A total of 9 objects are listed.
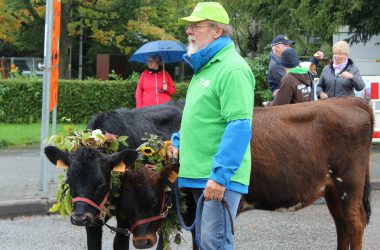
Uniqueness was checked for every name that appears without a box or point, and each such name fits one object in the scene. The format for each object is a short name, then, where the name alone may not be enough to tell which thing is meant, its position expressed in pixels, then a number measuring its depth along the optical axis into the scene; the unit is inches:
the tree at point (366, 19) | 484.1
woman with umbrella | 346.9
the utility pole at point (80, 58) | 1386.8
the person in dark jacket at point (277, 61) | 314.3
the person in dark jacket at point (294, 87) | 288.4
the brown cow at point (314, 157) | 185.0
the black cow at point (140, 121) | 196.2
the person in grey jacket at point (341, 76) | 331.3
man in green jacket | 139.3
